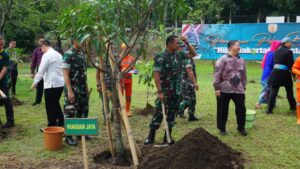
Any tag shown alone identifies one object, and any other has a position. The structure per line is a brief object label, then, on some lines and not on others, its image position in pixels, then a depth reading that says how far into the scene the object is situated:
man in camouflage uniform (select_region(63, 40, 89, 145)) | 6.31
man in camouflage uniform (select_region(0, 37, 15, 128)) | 7.81
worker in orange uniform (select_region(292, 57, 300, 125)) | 8.13
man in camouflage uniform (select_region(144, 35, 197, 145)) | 6.16
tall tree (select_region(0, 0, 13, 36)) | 11.13
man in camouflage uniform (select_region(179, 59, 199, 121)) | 8.17
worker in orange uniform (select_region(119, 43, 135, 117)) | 8.76
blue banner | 18.33
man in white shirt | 6.94
